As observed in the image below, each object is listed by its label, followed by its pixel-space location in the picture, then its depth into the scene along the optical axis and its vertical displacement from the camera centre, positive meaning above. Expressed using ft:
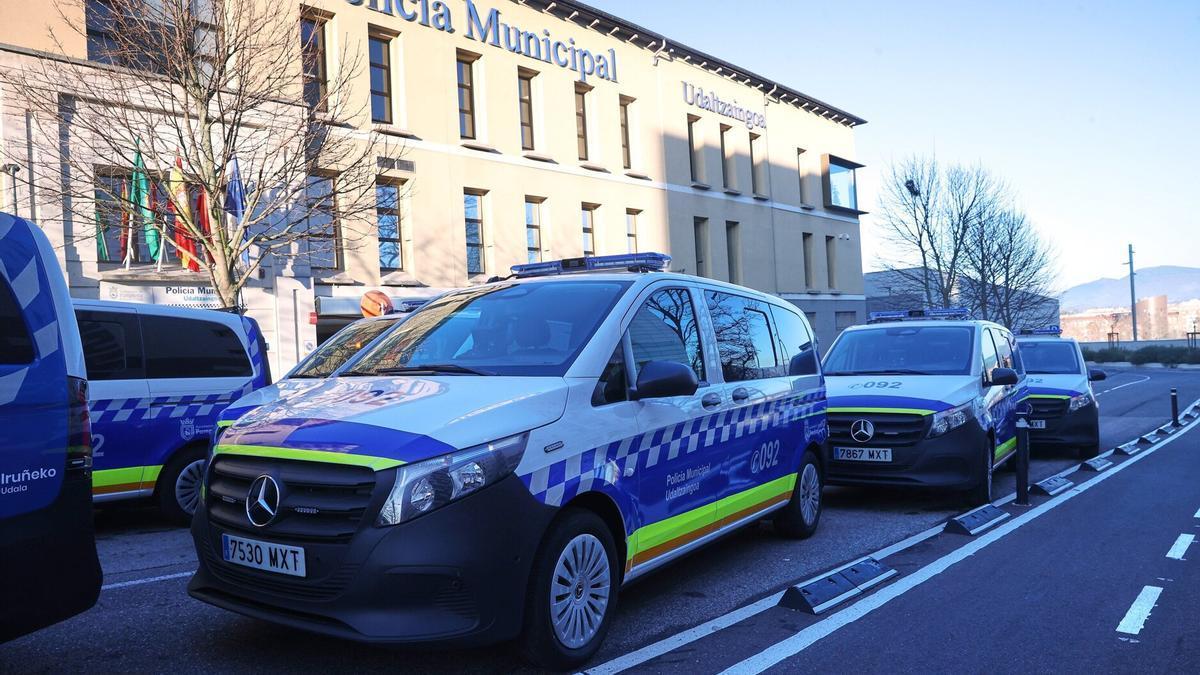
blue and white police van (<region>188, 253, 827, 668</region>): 11.28 -1.84
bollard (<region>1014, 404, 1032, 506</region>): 28.07 -4.61
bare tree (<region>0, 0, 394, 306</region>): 43.86 +12.70
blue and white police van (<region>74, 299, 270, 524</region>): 24.32 -0.89
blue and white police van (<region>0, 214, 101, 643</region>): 10.69 -1.05
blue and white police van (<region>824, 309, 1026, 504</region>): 26.27 -2.59
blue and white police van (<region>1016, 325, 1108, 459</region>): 40.75 -4.41
